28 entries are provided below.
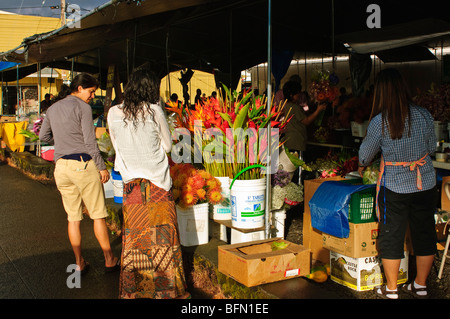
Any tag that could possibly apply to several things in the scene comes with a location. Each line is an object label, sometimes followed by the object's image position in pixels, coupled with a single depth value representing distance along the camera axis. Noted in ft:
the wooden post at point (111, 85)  29.96
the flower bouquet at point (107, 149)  20.67
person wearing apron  10.77
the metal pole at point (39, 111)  40.35
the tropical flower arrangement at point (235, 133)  14.76
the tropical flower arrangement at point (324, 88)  20.03
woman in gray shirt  13.88
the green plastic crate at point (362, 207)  11.59
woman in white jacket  11.68
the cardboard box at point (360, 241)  11.55
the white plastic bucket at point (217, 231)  16.67
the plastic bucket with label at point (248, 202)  14.38
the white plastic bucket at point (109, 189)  22.89
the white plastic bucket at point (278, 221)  15.98
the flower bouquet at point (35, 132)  32.65
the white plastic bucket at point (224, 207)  15.79
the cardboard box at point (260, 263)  11.60
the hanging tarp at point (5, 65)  45.40
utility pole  80.39
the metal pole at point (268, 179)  14.23
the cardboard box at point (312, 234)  13.79
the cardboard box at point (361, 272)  11.78
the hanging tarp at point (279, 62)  28.84
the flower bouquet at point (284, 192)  15.60
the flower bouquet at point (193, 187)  14.96
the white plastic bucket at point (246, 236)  14.93
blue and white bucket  20.23
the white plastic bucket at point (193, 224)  15.35
